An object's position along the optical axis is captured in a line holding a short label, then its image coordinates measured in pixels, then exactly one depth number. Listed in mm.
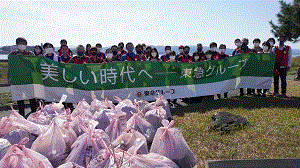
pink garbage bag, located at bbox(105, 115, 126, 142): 2932
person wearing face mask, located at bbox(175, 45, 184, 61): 8375
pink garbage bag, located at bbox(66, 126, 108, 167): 2215
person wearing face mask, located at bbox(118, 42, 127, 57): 9375
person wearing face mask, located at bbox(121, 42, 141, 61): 6866
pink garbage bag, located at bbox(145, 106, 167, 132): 3699
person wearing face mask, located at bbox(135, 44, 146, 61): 7777
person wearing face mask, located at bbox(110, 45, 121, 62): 7412
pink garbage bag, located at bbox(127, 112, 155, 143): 3229
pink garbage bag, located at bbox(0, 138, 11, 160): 2199
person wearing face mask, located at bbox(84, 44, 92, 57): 7693
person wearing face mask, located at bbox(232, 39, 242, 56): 7473
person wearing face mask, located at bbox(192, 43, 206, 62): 7141
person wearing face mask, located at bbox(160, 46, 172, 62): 7773
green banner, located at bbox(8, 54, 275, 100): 5684
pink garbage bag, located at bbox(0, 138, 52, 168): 1832
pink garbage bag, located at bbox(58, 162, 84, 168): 1773
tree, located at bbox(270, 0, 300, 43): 14938
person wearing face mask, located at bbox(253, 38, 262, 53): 6965
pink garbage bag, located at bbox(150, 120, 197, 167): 2406
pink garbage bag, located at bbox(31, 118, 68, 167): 2354
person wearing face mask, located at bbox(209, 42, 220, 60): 7148
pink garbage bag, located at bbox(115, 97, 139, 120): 3760
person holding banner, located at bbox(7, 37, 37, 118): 5688
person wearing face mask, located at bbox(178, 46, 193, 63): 7290
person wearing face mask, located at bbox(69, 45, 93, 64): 6324
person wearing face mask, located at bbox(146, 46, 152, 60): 8211
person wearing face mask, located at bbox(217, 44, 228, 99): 7002
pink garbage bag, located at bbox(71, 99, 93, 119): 3558
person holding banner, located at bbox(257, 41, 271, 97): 6691
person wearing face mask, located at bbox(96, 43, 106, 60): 7914
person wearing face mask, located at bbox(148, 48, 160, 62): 7042
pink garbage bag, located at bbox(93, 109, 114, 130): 3198
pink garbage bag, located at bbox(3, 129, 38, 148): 2564
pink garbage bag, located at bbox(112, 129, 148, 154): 2416
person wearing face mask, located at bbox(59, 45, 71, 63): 6684
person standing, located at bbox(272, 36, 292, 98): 6574
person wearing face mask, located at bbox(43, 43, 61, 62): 6121
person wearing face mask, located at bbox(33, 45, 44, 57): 7344
